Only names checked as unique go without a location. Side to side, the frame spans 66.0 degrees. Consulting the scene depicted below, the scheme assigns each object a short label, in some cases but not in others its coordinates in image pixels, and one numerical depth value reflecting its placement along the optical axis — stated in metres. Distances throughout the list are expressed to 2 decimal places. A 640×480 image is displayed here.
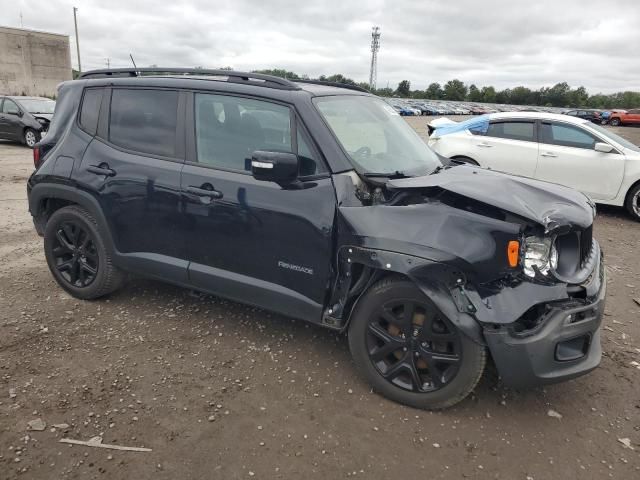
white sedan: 7.85
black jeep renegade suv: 2.66
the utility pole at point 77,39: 50.88
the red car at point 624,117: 40.38
